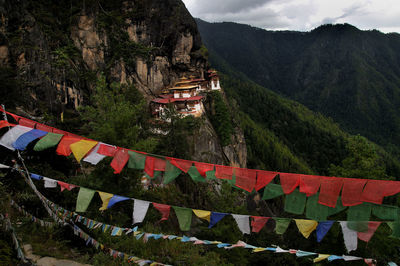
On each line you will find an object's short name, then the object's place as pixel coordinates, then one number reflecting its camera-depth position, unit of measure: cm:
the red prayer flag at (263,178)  808
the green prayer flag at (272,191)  787
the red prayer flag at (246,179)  829
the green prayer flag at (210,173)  834
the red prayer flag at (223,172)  830
